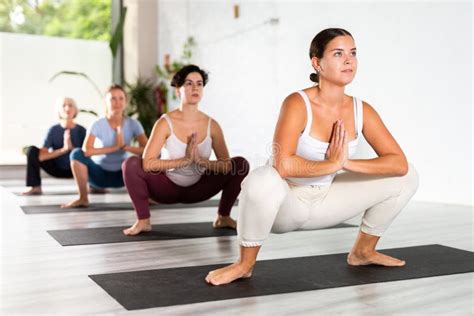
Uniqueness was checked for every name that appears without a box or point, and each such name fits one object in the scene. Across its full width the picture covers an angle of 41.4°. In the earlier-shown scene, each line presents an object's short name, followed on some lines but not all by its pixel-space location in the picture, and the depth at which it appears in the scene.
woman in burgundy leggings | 3.24
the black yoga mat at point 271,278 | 1.97
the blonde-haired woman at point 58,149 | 5.47
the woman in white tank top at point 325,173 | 2.11
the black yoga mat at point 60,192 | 5.68
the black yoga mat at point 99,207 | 4.38
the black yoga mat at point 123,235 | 3.11
